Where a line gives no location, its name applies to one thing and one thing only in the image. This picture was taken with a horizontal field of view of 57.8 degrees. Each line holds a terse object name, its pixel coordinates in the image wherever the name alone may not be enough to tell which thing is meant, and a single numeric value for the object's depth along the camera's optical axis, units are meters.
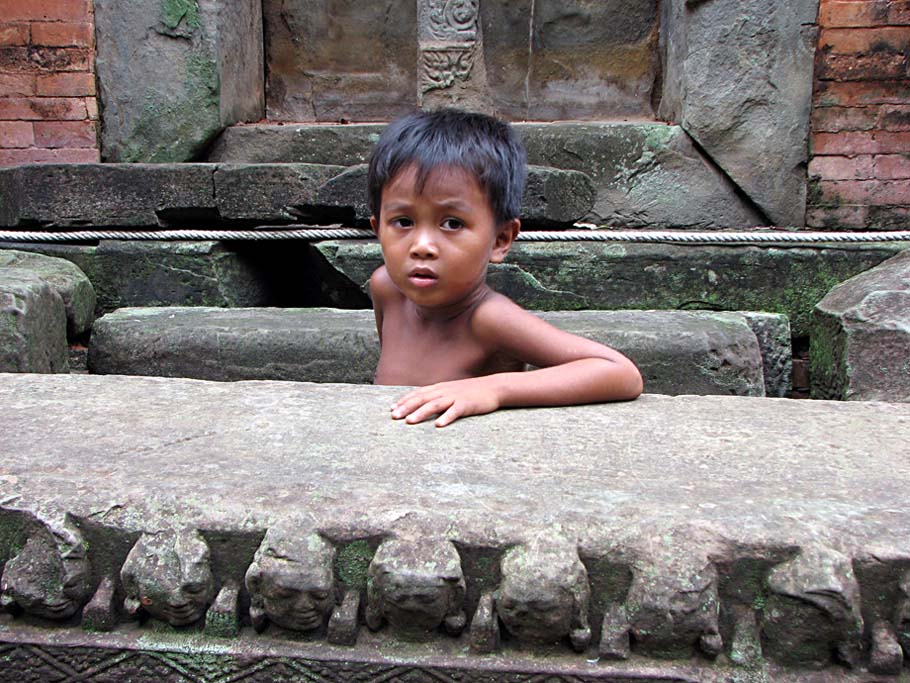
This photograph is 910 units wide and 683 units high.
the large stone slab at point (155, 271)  2.76
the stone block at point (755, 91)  3.35
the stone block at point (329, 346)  2.09
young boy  1.48
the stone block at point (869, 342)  2.04
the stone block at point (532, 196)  2.67
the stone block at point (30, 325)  2.05
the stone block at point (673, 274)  2.63
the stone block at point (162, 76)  3.54
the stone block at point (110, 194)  2.79
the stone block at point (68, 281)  2.46
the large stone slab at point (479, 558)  0.94
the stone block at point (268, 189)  2.74
